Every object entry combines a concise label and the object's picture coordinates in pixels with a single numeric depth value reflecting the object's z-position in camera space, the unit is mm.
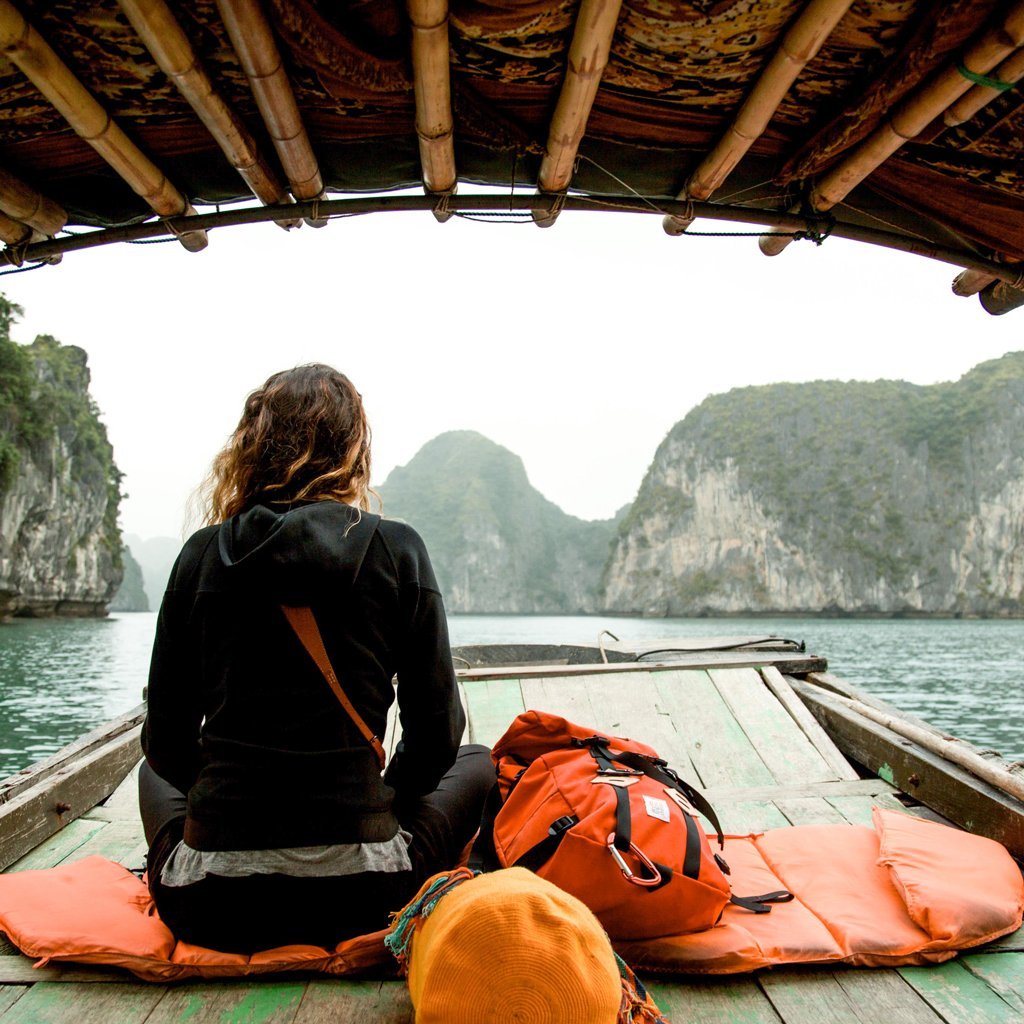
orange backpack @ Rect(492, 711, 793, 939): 1567
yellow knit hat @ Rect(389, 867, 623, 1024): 1065
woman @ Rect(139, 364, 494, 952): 1413
